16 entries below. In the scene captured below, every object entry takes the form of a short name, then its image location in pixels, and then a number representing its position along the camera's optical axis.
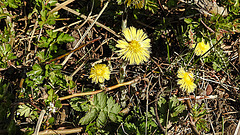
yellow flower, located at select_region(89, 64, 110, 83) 0.74
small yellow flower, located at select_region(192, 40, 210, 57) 0.77
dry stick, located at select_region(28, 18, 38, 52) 0.75
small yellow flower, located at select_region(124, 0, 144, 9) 0.73
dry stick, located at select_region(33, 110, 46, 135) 0.73
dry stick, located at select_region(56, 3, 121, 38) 0.76
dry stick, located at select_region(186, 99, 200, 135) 0.76
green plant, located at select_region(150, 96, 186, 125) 0.76
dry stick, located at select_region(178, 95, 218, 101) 0.78
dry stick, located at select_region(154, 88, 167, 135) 0.75
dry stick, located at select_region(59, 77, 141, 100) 0.74
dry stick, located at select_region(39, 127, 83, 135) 0.74
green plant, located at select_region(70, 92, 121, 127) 0.75
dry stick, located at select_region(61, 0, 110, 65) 0.76
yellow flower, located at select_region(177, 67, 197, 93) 0.76
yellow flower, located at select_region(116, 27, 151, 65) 0.73
